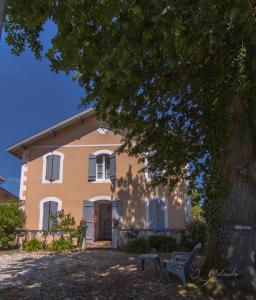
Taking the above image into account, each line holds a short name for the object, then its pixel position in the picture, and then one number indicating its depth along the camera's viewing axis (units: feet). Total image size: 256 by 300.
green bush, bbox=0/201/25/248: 44.37
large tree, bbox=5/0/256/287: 13.82
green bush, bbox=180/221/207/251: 44.57
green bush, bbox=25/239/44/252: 44.45
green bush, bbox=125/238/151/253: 40.73
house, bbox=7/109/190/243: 48.52
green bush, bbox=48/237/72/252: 44.14
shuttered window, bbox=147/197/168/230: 47.93
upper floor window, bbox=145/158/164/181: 49.68
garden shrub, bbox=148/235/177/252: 42.52
